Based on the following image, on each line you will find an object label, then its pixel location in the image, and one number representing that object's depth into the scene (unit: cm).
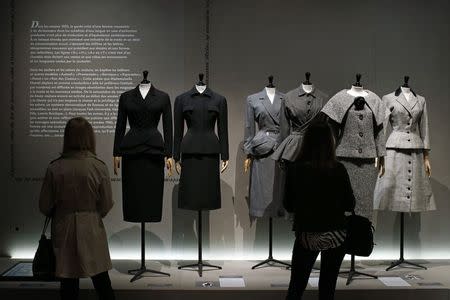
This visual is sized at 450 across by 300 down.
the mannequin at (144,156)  585
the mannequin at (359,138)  566
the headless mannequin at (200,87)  616
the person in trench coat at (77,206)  440
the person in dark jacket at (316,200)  432
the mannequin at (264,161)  617
